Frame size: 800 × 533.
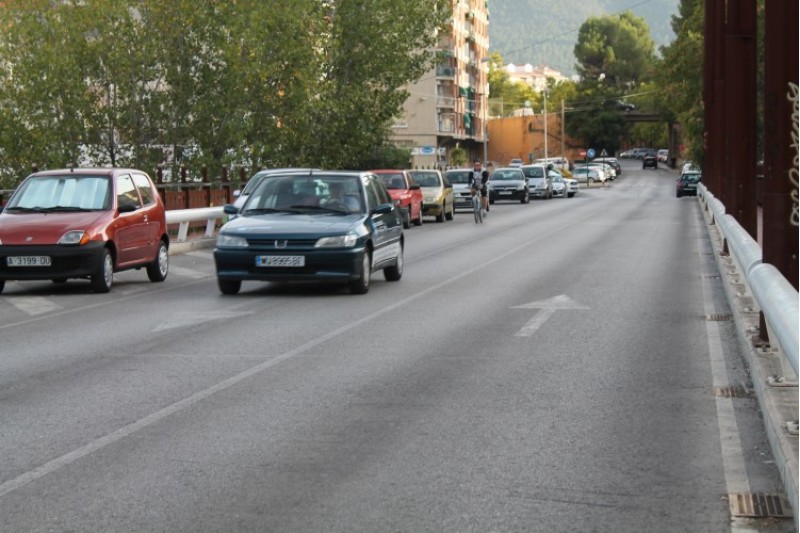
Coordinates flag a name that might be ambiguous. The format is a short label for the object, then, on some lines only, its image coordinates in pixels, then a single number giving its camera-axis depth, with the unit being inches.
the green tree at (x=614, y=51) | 7593.5
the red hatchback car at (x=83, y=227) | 713.6
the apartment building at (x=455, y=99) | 4859.7
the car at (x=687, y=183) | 2868.8
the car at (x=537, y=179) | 2837.1
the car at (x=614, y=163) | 5187.5
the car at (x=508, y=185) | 2481.5
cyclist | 1631.4
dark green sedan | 682.8
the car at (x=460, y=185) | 2137.1
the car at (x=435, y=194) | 1738.4
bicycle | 1640.6
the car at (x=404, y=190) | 1600.6
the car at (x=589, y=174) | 4464.8
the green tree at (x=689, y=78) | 2691.9
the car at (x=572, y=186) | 3080.7
